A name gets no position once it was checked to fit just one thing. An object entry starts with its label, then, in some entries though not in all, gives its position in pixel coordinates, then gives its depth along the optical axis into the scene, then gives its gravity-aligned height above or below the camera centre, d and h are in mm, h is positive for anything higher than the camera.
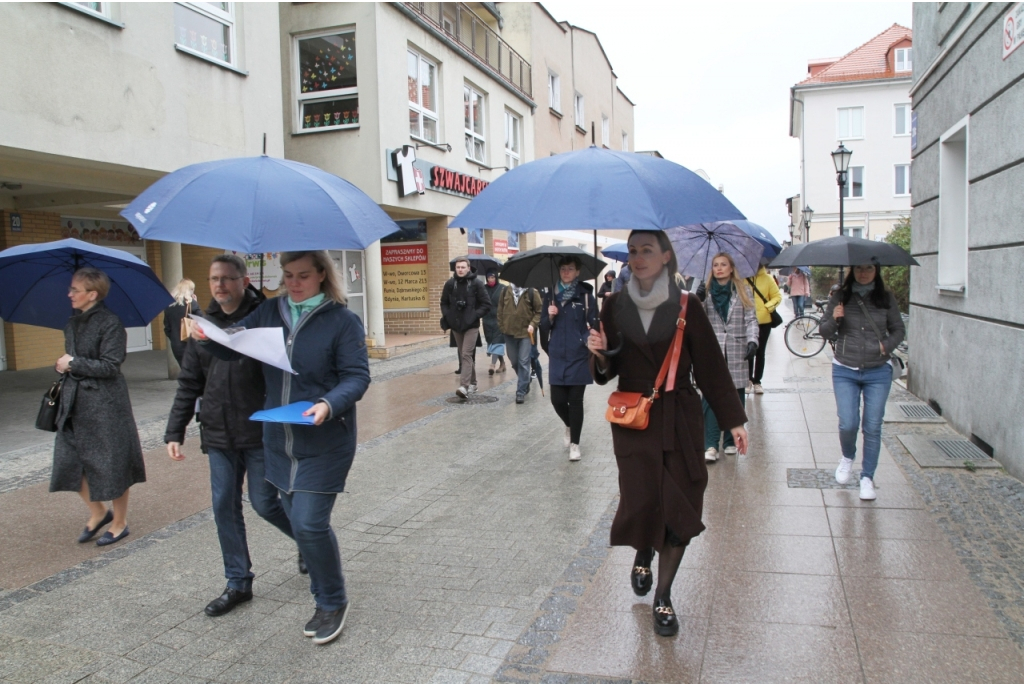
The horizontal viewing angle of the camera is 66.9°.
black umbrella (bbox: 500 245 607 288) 7309 +145
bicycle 14914 -1162
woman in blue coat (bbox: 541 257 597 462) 6836 -559
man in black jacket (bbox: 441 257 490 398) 10531 -321
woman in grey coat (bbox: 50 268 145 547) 4797 -719
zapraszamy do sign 18578 +222
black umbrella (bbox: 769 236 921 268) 5305 +154
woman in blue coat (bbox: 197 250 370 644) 3453 -467
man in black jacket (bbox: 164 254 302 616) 3803 -674
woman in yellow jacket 8828 -207
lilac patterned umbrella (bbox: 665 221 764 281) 6352 +268
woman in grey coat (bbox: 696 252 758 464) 6613 -378
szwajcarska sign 15180 +2311
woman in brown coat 3549 -619
